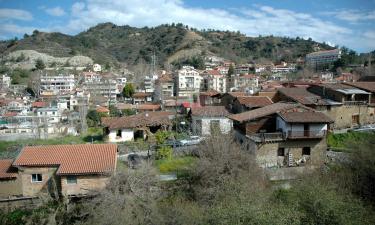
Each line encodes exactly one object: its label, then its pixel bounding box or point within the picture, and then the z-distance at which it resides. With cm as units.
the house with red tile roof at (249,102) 3388
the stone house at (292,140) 2512
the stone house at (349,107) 3288
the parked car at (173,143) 3098
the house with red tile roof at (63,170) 1994
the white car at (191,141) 3212
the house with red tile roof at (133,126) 3653
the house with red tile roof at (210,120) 3628
